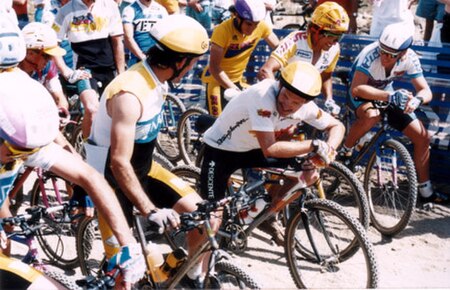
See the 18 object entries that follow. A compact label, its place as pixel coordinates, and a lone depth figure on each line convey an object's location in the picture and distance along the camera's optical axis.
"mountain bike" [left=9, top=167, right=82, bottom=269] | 6.11
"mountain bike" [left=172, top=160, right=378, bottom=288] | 5.34
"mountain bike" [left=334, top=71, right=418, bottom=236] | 6.81
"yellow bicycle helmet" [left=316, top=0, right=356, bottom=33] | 10.35
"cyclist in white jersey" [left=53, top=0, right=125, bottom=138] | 8.12
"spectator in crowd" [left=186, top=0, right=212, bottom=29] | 11.20
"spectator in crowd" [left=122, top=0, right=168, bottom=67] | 8.73
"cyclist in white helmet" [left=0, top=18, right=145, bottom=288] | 3.43
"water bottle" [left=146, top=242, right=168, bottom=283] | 4.70
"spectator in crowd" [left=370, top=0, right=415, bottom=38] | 9.20
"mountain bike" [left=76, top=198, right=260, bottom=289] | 4.32
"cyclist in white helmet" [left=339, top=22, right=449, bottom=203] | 6.82
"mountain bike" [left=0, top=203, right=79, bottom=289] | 4.35
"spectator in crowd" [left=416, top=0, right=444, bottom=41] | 10.16
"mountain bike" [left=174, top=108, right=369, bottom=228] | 6.35
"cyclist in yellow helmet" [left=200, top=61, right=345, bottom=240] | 5.19
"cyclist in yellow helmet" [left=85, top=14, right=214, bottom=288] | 4.43
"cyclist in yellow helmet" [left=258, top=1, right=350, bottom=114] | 6.83
